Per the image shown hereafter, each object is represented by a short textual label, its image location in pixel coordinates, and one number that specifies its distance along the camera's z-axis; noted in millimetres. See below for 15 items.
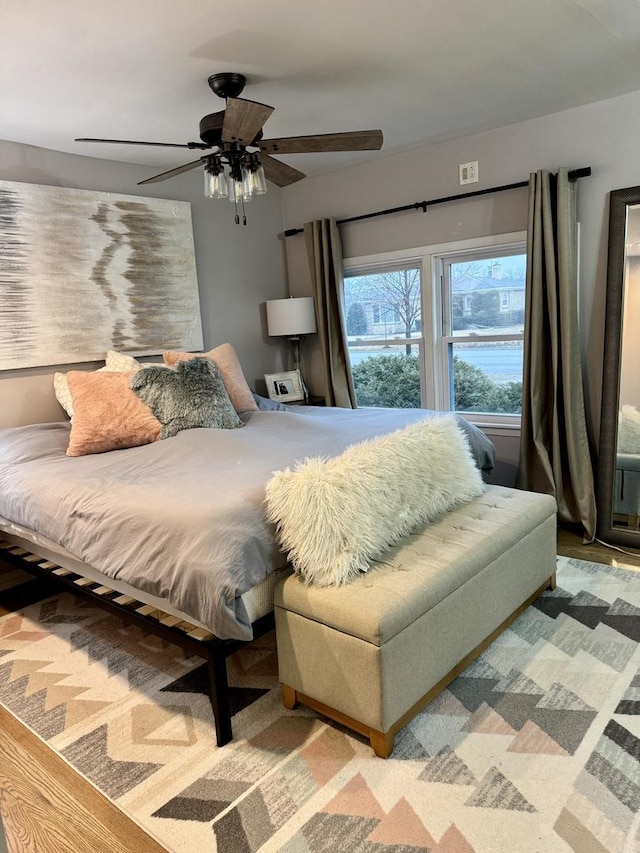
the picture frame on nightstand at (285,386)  4414
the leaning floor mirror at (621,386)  3100
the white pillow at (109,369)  3357
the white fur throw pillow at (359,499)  1897
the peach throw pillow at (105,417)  2834
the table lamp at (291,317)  4363
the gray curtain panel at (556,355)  3232
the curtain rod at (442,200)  3204
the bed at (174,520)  1816
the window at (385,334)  4188
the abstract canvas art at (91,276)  3250
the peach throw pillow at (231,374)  3520
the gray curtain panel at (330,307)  4262
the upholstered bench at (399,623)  1733
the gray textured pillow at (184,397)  3023
